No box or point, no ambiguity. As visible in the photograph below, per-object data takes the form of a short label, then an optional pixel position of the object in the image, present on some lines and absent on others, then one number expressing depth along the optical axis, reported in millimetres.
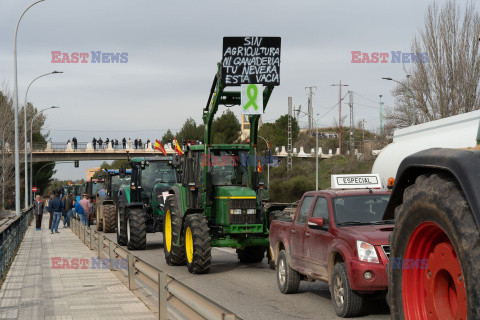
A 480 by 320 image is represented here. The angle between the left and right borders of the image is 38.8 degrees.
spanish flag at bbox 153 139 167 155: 18950
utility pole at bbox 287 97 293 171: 79562
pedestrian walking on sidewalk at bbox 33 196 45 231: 34750
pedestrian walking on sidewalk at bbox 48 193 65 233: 31953
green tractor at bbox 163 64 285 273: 14719
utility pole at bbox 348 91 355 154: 77056
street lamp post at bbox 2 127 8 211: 47281
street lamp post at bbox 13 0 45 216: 29703
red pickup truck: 8867
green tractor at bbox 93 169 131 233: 30078
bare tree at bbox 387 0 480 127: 43750
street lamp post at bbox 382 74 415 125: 41531
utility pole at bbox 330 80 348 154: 101850
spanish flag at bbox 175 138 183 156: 17108
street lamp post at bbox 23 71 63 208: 45231
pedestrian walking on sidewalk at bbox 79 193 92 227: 30781
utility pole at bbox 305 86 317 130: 72625
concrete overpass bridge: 93500
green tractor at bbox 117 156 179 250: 20781
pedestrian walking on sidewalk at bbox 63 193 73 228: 35719
